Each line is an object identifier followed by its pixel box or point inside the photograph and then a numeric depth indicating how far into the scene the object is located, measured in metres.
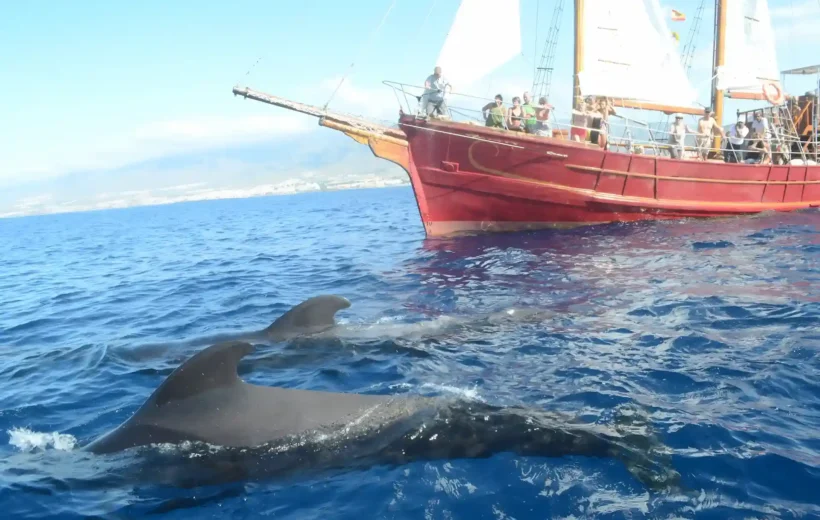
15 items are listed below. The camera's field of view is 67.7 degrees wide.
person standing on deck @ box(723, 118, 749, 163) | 22.11
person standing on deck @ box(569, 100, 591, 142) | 20.34
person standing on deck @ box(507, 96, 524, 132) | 19.23
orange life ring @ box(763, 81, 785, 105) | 24.47
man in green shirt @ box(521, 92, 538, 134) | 19.75
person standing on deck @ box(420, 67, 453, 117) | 19.19
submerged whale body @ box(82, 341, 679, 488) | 5.15
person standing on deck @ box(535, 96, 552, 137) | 20.08
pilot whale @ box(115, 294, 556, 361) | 8.95
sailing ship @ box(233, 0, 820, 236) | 19.17
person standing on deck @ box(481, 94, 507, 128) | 19.11
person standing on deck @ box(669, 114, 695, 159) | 21.12
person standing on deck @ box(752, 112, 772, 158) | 22.11
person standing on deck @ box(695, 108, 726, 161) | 22.39
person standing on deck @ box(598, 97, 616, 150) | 19.98
